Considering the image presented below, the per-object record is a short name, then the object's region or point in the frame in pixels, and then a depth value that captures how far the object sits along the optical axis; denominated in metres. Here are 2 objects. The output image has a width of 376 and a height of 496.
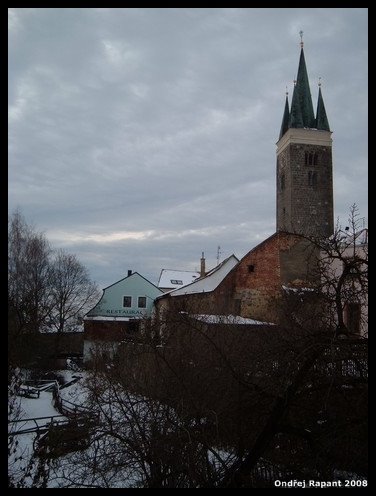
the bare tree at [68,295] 36.19
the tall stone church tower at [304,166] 49.28
